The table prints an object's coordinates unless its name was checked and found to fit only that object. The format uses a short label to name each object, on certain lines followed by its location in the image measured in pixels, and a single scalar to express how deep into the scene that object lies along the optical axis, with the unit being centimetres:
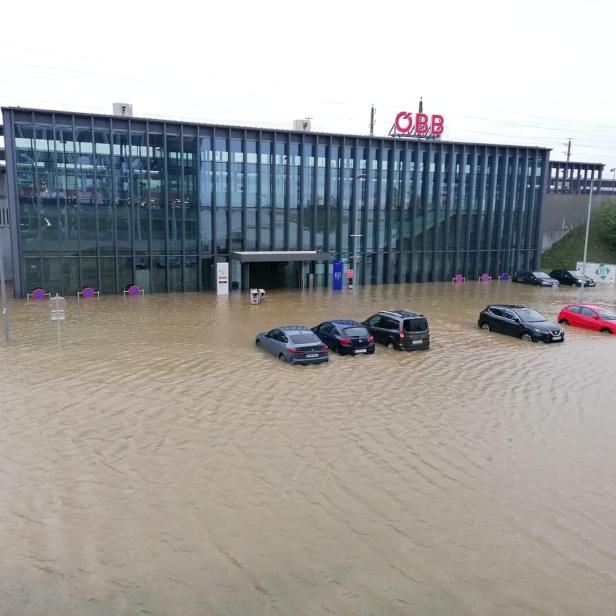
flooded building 3488
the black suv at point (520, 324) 2322
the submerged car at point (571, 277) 4600
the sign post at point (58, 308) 1997
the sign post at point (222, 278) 3659
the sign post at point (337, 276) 4188
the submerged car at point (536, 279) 4544
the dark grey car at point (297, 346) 1881
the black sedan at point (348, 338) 2033
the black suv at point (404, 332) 2134
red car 2544
